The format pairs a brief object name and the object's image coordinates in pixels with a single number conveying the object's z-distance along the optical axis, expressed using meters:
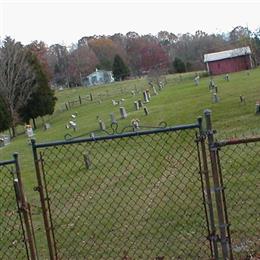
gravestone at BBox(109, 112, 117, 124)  23.62
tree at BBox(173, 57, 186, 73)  72.88
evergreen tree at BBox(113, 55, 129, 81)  76.00
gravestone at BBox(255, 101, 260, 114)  17.75
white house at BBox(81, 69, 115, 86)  84.56
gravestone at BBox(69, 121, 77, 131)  26.23
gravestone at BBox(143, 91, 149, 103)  32.92
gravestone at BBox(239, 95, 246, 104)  21.89
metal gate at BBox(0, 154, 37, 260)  4.83
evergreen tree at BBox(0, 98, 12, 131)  32.24
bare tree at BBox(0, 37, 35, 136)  34.41
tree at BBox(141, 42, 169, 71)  90.25
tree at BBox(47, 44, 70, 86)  83.81
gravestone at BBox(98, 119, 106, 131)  22.25
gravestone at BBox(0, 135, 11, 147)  27.09
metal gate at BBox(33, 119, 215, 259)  6.00
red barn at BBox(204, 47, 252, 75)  61.59
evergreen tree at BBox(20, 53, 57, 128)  36.12
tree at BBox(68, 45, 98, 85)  85.50
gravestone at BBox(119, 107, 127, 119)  25.35
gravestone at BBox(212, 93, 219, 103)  23.77
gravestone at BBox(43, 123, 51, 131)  31.97
